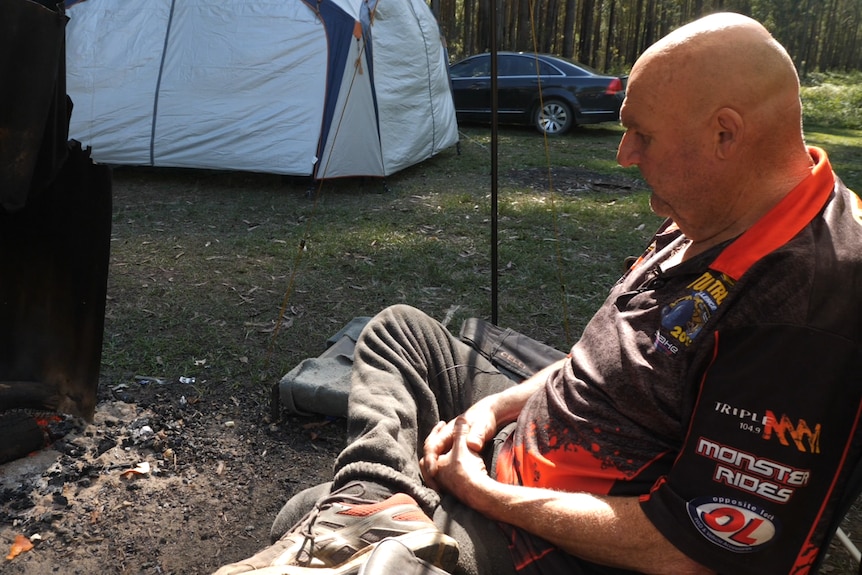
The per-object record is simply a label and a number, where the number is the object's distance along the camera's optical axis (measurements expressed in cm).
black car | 1237
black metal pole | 335
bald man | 133
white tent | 734
